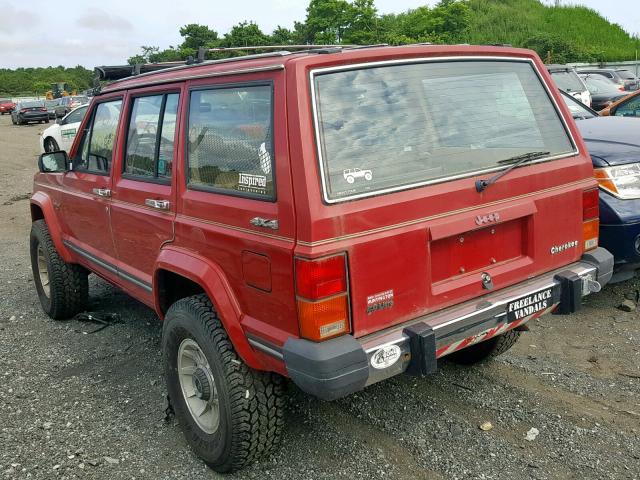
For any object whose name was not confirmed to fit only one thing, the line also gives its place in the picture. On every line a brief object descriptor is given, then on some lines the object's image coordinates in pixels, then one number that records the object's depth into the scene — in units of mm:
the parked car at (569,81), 12219
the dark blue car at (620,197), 4418
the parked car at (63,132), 15047
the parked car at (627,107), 7787
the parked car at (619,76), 15875
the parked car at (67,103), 31908
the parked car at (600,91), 14039
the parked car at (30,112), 33594
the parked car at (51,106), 35519
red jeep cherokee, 2547
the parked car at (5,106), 47969
